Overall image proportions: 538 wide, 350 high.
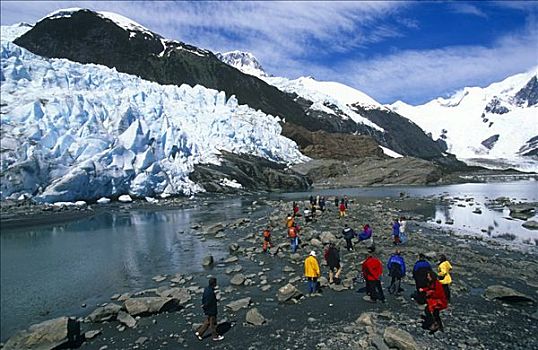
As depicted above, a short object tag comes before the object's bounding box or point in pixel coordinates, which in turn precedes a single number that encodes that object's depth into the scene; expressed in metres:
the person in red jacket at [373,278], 11.95
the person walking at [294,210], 30.06
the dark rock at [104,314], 11.88
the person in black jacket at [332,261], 13.62
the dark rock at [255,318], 10.97
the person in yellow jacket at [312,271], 12.82
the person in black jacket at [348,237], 18.73
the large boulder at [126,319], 11.32
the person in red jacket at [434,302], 9.86
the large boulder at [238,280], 14.81
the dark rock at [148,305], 12.05
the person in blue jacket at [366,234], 20.06
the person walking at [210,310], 10.16
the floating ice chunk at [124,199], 47.94
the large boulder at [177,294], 13.13
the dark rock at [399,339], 8.63
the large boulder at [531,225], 26.33
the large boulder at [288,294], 12.55
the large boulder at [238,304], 12.28
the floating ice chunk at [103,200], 45.98
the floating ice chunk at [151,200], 48.25
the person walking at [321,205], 33.34
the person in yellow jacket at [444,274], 11.52
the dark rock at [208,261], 18.02
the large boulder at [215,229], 26.64
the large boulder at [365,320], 10.26
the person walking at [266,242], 19.70
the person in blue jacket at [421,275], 11.42
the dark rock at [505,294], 11.73
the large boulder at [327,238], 20.05
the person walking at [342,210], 29.75
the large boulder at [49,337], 9.91
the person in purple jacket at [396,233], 20.08
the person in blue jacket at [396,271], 12.40
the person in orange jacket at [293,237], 18.95
